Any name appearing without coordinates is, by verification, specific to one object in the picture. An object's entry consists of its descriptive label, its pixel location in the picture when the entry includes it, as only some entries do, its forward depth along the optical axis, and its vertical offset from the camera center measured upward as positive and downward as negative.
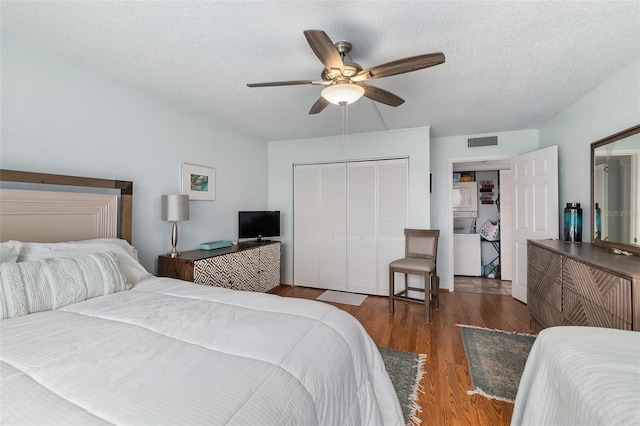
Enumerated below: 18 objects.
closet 4.04 -0.16
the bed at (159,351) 0.77 -0.53
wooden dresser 1.55 -0.52
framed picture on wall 3.19 +0.37
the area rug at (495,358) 1.96 -1.23
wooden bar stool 3.23 -0.63
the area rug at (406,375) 1.76 -1.24
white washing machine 5.16 -0.81
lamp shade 2.78 +0.04
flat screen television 4.00 -0.18
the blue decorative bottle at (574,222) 2.82 -0.11
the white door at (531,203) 3.25 +0.11
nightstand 2.70 -0.60
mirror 2.09 +0.17
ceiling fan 1.53 +0.89
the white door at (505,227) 4.99 -0.29
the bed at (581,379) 0.87 -0.60
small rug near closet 3.81 -1.23
